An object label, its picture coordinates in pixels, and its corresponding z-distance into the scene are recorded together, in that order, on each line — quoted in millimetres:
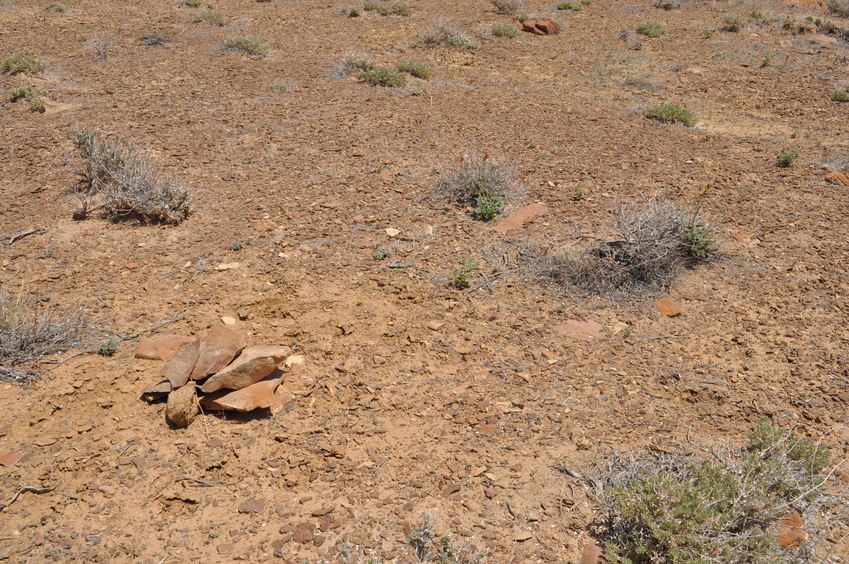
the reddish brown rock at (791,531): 2705
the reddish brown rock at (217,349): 3418
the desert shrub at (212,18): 11008
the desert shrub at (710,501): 2514
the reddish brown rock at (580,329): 3996
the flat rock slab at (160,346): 3695
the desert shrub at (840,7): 13367
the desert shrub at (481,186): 5293
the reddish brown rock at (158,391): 3381
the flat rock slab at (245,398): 3304
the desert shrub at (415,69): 8719
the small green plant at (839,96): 8305
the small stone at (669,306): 4199
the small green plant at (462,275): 4414
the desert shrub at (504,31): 11172
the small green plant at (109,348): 3730
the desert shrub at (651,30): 11641
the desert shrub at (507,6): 12945
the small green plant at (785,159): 6285
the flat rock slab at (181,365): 3390
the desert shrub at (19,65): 8141
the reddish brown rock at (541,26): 11703
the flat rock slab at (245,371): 3350
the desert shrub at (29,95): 7273
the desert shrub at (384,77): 8203
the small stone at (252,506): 2867
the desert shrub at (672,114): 7470
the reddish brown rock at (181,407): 3211
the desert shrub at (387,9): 12055
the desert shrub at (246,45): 9305
